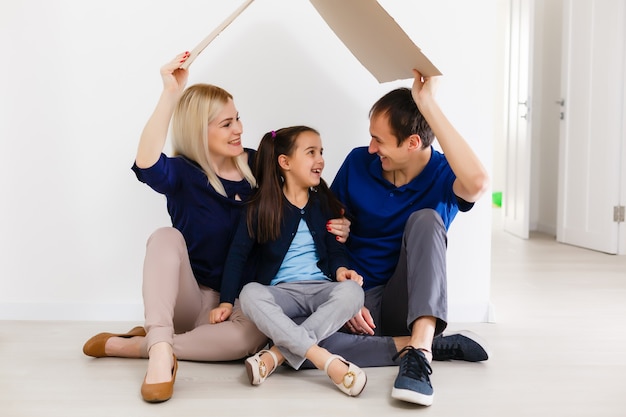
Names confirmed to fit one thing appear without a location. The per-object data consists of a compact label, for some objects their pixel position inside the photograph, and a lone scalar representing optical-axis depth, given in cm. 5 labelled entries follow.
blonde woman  175
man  173
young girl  172
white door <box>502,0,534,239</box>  490
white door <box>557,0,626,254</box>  416
